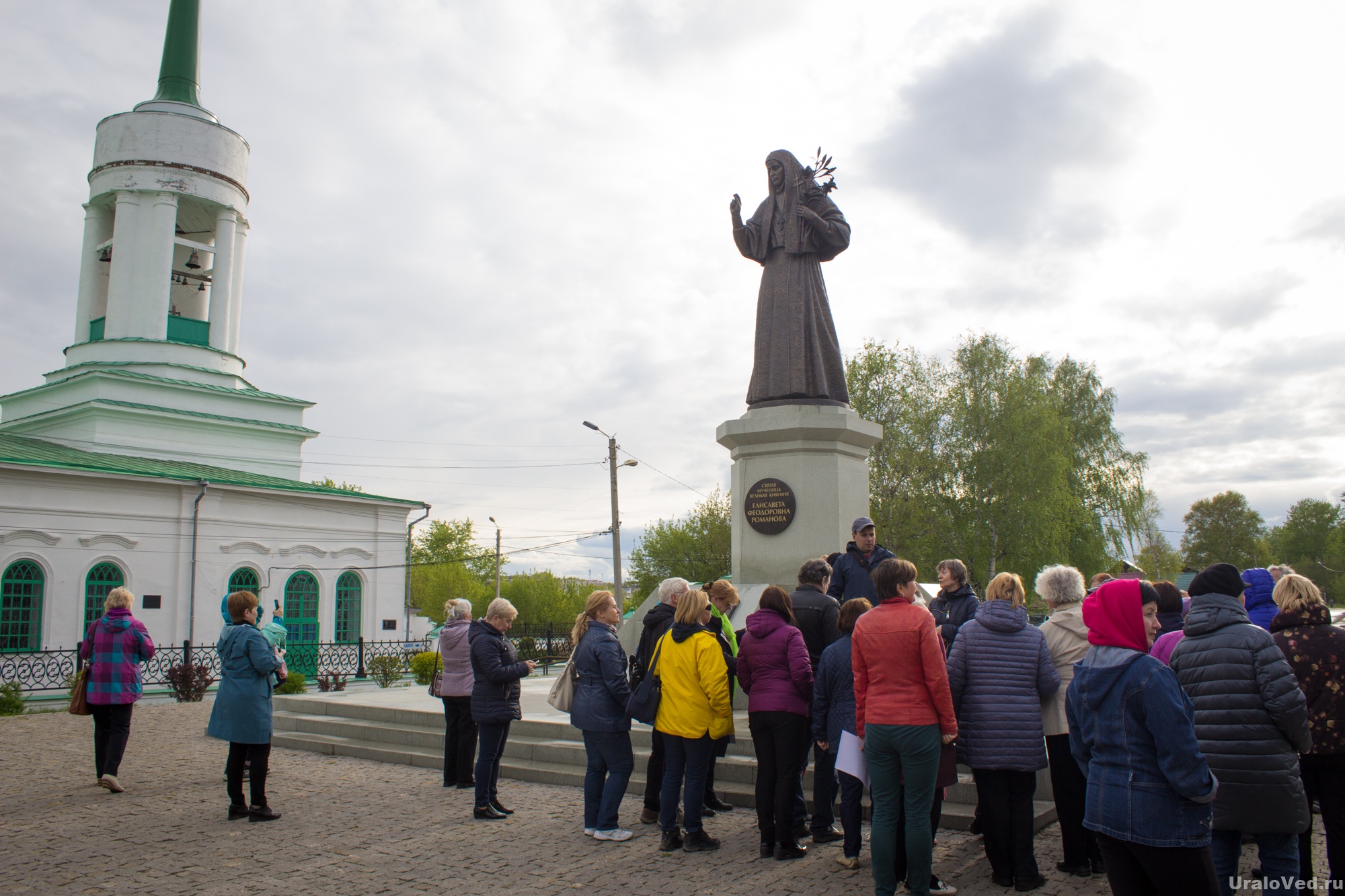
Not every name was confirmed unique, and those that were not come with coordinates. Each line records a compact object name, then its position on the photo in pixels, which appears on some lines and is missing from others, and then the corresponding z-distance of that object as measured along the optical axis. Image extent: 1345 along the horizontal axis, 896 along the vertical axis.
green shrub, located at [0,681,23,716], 16.94
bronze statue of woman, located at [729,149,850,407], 10.55
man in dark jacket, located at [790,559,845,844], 6.29
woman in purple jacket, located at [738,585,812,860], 5.95
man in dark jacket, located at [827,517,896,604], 7.42
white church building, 23.59
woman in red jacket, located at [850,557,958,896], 4.94
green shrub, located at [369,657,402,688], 21.09
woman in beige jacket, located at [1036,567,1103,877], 5.54
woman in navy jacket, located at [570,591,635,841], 6.52
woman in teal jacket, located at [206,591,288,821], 7.32
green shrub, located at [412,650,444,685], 18.50
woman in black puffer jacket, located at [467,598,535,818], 7.49
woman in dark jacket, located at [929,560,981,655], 6.14
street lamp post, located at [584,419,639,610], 30.06
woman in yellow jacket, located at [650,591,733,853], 6.11
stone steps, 7.57
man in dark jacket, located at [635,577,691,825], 6.83
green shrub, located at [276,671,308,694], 19.27
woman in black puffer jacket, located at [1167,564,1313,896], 4.14
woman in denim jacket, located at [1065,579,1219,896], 3.34
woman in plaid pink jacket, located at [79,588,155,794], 8.48
